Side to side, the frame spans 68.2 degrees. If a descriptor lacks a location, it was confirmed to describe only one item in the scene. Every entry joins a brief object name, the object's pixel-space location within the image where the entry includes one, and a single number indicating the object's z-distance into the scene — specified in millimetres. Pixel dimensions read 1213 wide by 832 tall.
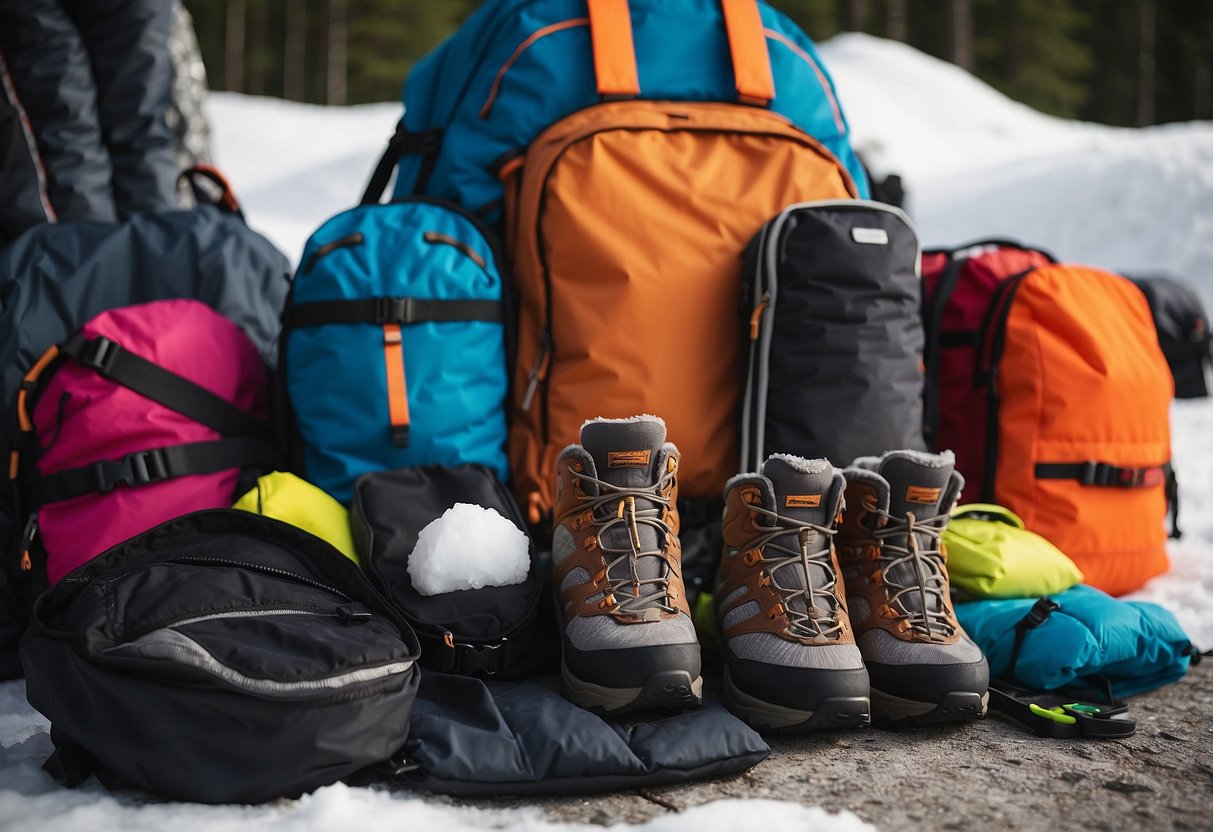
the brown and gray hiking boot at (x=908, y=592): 1438
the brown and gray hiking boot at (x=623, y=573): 1393
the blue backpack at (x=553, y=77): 2133
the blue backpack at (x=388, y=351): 1879
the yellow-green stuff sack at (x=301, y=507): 1724
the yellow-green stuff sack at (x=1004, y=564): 1792
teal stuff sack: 1583
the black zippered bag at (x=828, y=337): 1908
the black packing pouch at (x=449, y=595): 1555
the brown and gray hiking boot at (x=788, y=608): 1374
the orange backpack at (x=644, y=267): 1964
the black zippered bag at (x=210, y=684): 1135
